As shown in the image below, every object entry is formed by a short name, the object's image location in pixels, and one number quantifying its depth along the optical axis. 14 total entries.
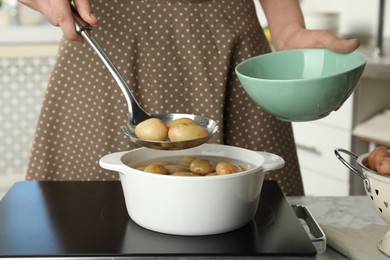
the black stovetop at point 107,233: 1.07
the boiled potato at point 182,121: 1.25
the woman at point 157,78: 1.60
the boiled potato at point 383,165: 1.13
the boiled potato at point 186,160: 1.24
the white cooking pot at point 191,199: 1.10
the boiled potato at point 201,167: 1.18
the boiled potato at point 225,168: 1.15
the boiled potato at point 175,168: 1.19
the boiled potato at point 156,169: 1.15
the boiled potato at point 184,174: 1.15
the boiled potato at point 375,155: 1.16
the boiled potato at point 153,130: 1.22
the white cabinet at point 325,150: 2.95
